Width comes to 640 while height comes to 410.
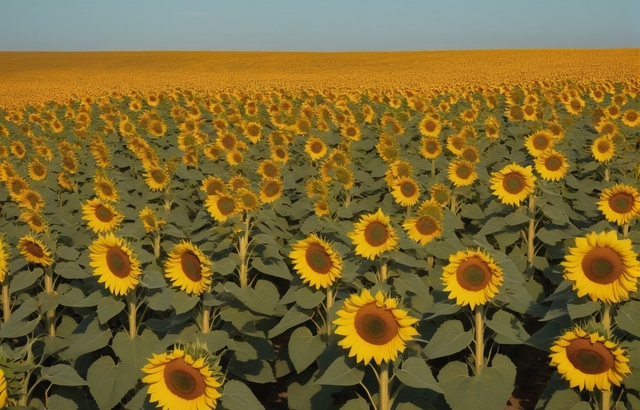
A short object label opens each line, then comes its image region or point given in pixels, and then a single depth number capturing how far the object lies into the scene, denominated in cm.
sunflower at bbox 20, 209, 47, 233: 510
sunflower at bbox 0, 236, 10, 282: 391
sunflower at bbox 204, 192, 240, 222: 512
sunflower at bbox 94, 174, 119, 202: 599
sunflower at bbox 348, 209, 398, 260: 385
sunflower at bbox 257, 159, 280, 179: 716
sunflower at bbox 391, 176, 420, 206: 613
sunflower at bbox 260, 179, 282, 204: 603
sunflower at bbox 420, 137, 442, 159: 814
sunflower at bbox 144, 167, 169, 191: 682
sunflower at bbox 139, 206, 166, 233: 510
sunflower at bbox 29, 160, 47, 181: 810
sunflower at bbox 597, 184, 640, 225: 462
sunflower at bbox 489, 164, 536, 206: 528
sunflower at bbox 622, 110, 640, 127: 974
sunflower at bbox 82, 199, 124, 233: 517
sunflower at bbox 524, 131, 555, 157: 773
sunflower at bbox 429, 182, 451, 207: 577
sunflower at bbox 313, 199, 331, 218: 542
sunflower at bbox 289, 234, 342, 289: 368
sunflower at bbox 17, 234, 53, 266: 431
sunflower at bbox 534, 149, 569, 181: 634
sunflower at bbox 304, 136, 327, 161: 874
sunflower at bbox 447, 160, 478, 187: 664
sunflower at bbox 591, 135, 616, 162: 747
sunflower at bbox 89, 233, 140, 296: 366
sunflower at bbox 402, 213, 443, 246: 481
